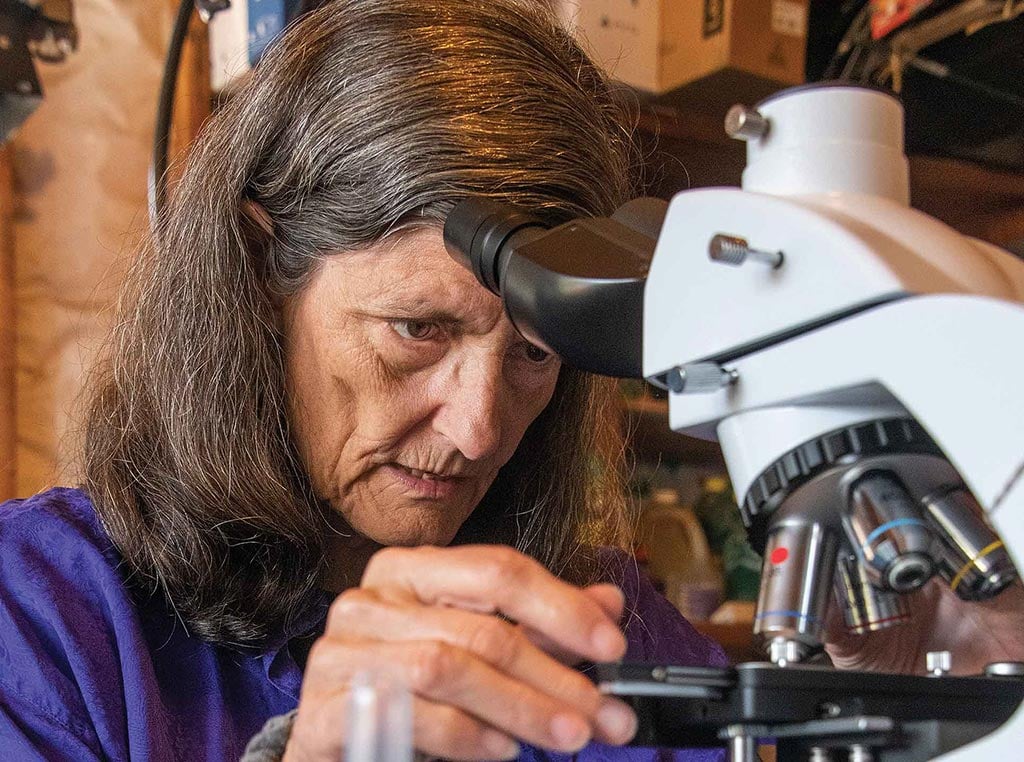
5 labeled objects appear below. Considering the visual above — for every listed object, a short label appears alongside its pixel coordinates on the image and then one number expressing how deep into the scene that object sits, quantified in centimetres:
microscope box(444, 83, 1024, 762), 54
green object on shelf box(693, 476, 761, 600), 245
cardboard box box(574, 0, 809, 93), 208
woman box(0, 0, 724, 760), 102
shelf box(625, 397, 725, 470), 225
